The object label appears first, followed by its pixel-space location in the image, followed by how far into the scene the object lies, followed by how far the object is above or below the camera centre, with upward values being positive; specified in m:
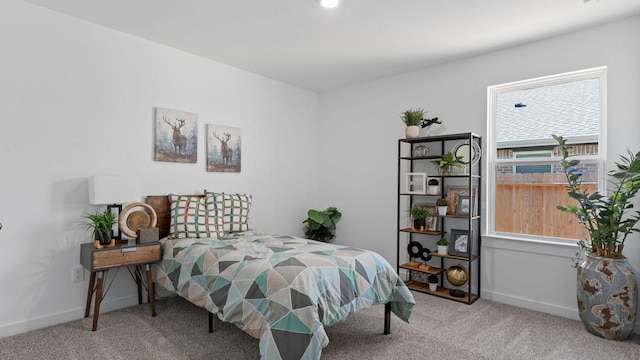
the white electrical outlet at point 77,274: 2.99 -0.85
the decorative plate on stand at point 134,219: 3.07 -0.39
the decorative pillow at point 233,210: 3.62 -0.35
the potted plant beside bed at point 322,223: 4.80 -0.63
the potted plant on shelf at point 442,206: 3.73 -0.28
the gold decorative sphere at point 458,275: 3.62 -1.01
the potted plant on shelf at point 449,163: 3.63 +0.18
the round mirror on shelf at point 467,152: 3.69 +0.31
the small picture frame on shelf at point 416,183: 3.87 -0.04
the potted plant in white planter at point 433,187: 3.84 -0.08
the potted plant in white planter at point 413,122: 3.95 +0.67
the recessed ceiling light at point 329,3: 2.64 +1.37
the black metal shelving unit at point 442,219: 3.62 -0.44
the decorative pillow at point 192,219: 3.31 -0.40
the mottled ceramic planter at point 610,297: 2.63 -0.90
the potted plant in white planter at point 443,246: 3.75 -0.73
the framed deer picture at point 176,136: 3.54 +0.45
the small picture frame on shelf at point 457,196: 3.70 -0.17
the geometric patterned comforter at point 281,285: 1.98 -0.73
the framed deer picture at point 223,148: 3.98 +0.36
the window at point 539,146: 3.18 +0.35
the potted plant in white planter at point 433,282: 3.77 -1.13
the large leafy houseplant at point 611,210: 2.64 -0.23
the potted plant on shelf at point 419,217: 3.89 -0.42
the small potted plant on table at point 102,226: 2.83 -0.41
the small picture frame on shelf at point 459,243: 3.63 -0.67
